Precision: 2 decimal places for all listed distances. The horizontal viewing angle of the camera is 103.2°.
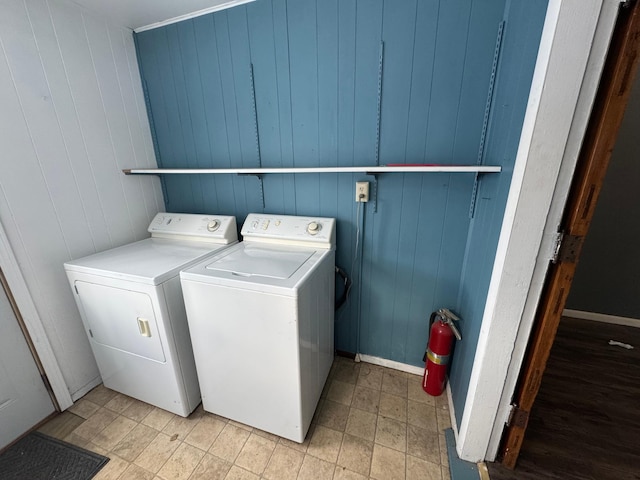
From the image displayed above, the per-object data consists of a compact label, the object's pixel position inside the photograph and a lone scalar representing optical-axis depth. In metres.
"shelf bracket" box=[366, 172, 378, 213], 1.57
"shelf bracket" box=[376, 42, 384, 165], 1.39
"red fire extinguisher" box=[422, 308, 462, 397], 1.53
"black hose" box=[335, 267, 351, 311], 1.77
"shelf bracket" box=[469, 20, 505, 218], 1.22
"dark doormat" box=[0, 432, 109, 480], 1.24
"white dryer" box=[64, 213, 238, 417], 1.31
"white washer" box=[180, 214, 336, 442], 1.16
